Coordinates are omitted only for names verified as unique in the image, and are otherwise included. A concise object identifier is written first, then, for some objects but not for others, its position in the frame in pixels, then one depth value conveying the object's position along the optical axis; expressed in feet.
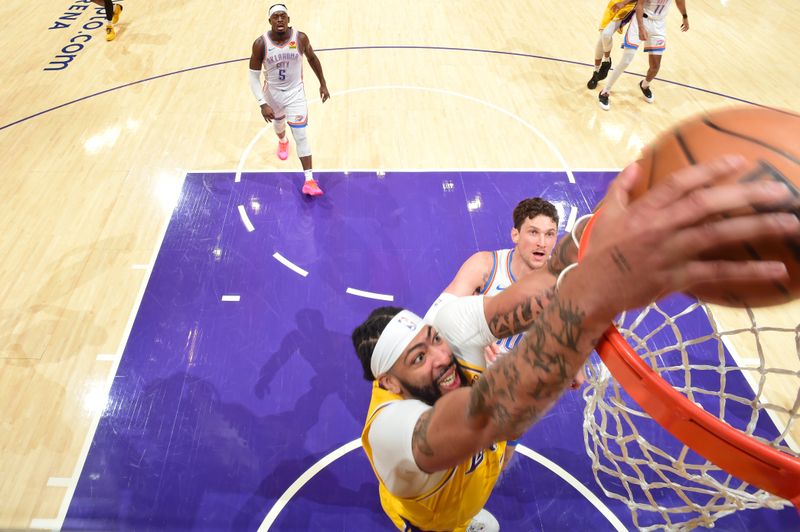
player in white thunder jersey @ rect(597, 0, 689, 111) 21.68
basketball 3.16
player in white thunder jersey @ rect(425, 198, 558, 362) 10.80
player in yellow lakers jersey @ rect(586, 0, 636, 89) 22.48
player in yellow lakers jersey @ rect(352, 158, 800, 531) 2.72
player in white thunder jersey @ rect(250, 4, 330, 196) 16.42
